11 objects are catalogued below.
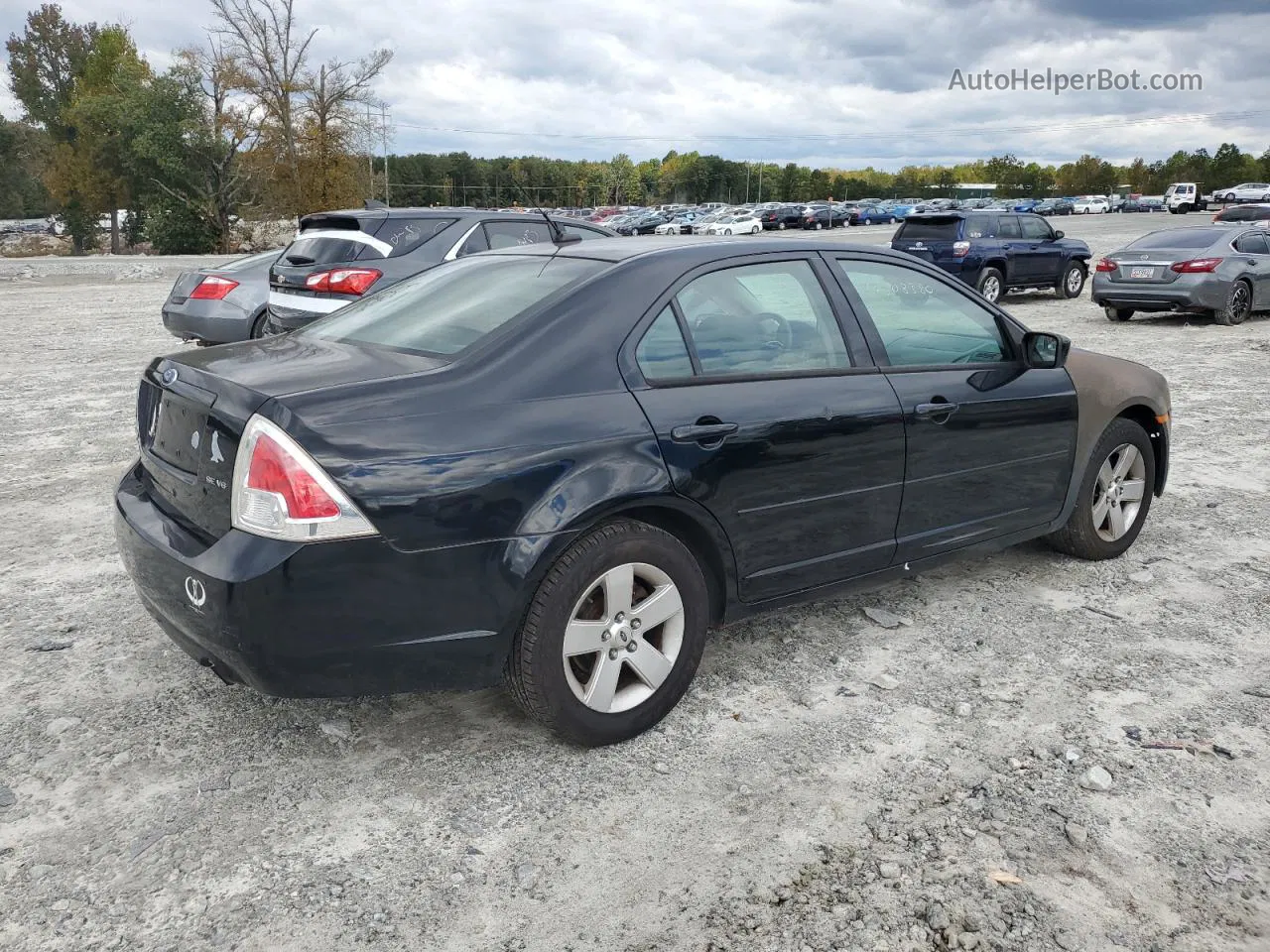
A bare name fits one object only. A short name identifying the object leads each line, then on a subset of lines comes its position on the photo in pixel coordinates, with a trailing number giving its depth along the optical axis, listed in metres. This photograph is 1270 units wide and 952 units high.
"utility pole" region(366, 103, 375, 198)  50.09
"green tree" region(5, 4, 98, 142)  67.19
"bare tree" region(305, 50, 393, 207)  47.78
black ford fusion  2.94
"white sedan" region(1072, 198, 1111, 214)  82.00
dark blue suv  17.67
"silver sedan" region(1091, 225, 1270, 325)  14.66
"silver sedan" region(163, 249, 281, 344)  10.82
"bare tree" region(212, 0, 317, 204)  46.81
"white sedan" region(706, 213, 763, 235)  55.72
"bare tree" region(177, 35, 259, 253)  46.44
